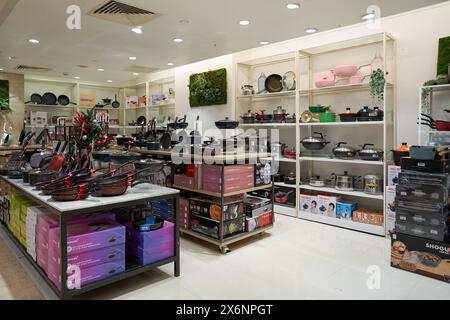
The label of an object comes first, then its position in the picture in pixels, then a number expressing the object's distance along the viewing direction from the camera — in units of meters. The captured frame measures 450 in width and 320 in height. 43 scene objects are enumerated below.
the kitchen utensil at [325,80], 4.36
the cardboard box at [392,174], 3.66
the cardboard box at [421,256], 2.69
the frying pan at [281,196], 4.90
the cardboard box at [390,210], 3.69
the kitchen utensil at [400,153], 3.41
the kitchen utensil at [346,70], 4.19
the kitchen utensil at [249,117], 5.20
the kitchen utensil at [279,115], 4.85
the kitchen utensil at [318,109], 4.49
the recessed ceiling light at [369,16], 3.34
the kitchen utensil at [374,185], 3.98
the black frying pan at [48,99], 7.69
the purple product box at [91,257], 2.14
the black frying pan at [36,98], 7.61
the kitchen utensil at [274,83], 5.12
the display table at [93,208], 2.07
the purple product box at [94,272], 2.17
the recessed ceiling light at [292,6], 3.05
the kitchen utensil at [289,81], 4.87
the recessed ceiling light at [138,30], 3.78
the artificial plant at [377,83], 3.75
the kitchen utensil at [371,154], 3.90
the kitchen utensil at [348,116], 4.08
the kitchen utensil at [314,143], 4.39
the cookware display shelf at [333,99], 4.07
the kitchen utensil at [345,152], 4.11
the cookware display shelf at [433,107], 3.56
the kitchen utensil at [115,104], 8.53
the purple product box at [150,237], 2.52
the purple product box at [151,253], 2.52
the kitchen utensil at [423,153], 2.82
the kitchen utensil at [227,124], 3.78
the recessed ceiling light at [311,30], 3.83
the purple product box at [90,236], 2.14
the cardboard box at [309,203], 4.51
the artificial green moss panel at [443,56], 3.54
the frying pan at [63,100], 7.86
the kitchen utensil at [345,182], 4.23
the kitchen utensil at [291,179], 4.75
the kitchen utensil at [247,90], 5.34
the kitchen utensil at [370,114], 3.88
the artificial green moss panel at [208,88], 6.00
